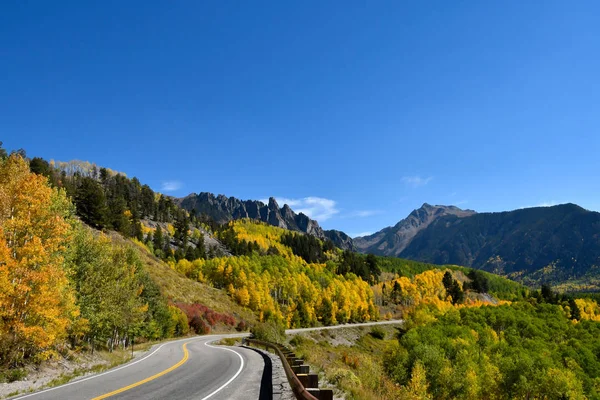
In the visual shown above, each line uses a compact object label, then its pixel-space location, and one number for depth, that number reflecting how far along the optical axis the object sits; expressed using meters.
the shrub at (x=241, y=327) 78.76
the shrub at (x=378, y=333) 108.00
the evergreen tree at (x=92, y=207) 97.94
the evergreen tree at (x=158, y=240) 139.75
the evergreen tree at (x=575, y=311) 161.25
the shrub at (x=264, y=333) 43.03
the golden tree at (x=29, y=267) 18.27
